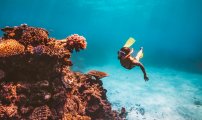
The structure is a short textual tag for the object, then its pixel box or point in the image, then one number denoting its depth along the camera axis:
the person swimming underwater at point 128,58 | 5.13
